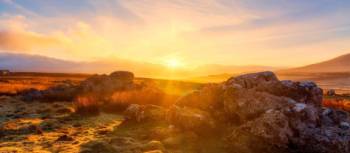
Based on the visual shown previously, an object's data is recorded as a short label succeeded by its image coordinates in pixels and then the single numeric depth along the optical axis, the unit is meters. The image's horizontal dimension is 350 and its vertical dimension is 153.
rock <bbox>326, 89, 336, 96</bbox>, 38.09
